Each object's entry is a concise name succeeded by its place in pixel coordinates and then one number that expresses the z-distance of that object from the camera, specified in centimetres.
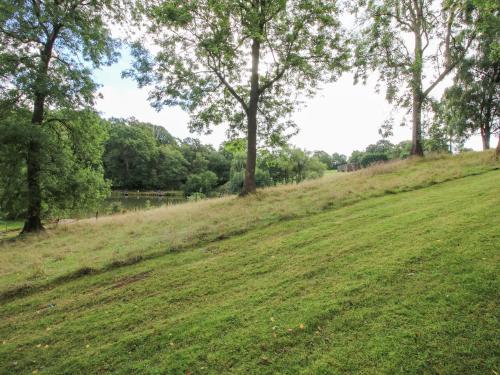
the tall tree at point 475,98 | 2038
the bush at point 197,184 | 7081
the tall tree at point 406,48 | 1518
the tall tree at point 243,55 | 1131
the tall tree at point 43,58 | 1117
